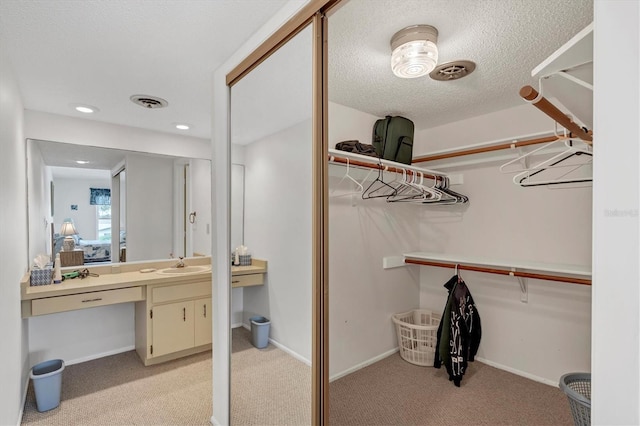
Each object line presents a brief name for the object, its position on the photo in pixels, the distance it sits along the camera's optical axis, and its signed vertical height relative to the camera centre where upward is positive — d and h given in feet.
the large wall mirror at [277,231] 4.65 -0.37
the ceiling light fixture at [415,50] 4.34 +2.24
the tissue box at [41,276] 8.25 -1.74
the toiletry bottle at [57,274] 8.66 -1.75
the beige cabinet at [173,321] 9.53 -3.49
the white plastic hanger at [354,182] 4.95 +0.39
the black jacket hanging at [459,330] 4.91 -1.95
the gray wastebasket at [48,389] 7.25 -4.14
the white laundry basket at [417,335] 5.23 -2.07
